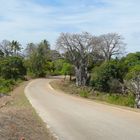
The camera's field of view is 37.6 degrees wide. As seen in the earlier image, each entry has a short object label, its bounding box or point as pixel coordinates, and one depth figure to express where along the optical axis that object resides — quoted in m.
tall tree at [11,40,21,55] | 75.14
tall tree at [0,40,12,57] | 72.44
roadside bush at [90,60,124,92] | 36.30
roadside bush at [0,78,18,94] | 28.54
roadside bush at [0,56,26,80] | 44.71
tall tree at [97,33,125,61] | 49.78
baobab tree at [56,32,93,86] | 41.55
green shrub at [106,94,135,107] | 17.71
